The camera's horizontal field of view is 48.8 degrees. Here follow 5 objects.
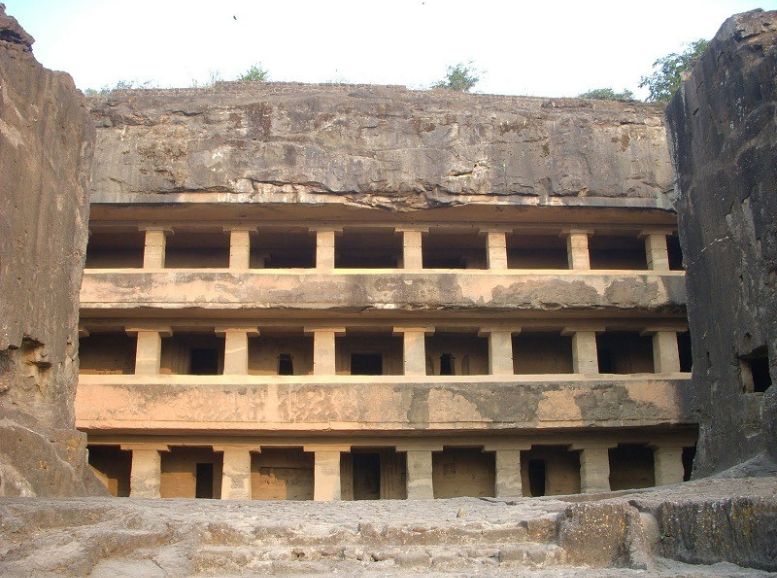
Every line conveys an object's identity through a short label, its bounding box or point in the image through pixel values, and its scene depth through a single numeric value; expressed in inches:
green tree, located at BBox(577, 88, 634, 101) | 1068.9
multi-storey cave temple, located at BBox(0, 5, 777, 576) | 577.3
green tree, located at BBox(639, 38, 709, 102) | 981.2
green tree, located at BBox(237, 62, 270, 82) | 1058.1
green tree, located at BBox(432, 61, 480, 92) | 1117.1
